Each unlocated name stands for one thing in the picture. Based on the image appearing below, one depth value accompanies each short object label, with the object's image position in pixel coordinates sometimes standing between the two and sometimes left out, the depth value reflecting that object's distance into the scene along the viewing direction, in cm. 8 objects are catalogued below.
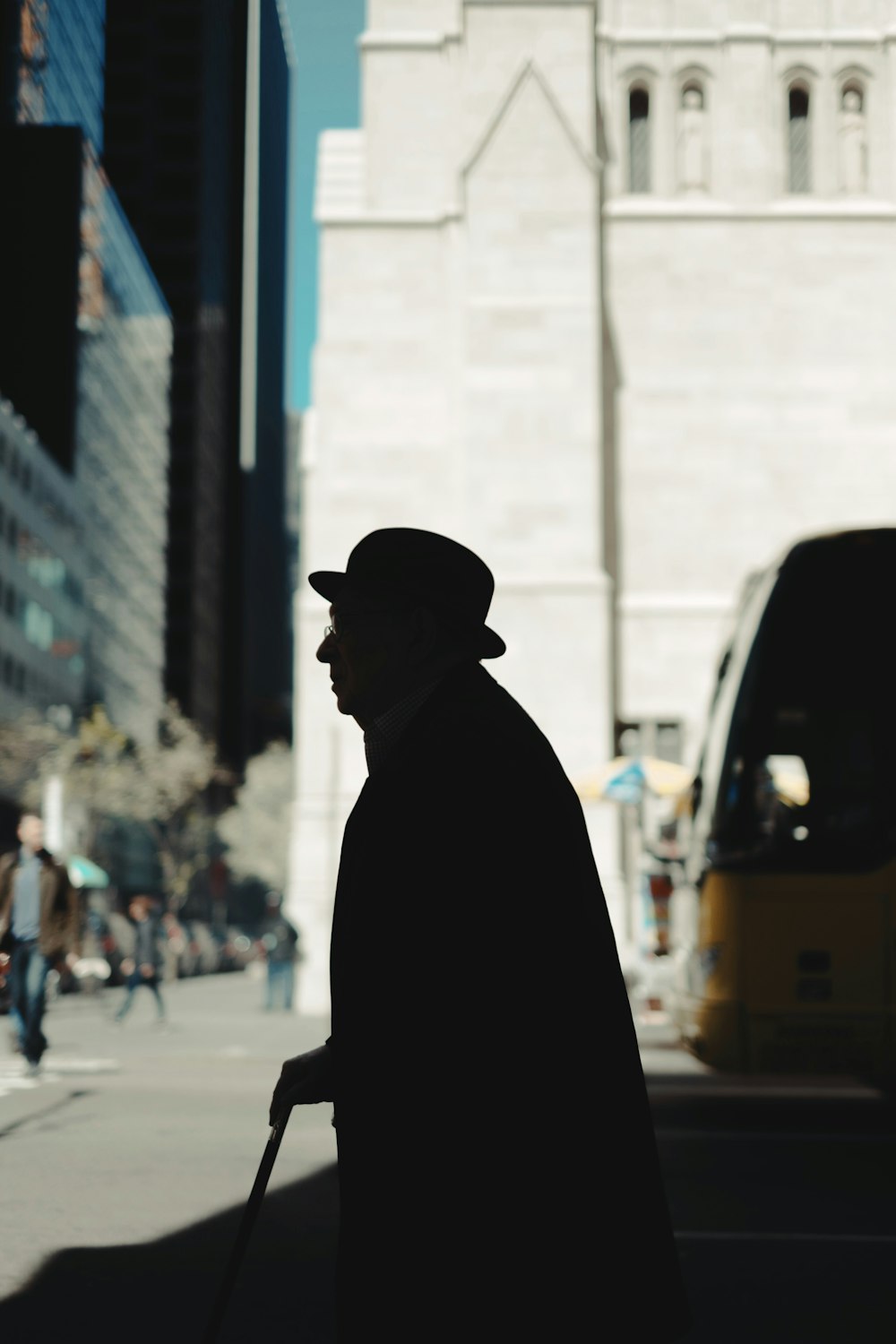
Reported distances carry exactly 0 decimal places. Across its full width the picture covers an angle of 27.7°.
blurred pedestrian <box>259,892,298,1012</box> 2595
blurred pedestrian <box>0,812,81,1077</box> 1384
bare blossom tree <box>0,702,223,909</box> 5403
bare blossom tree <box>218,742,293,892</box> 7594
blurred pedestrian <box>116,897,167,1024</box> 2319
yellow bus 923
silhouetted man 244
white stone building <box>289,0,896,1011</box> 2836
